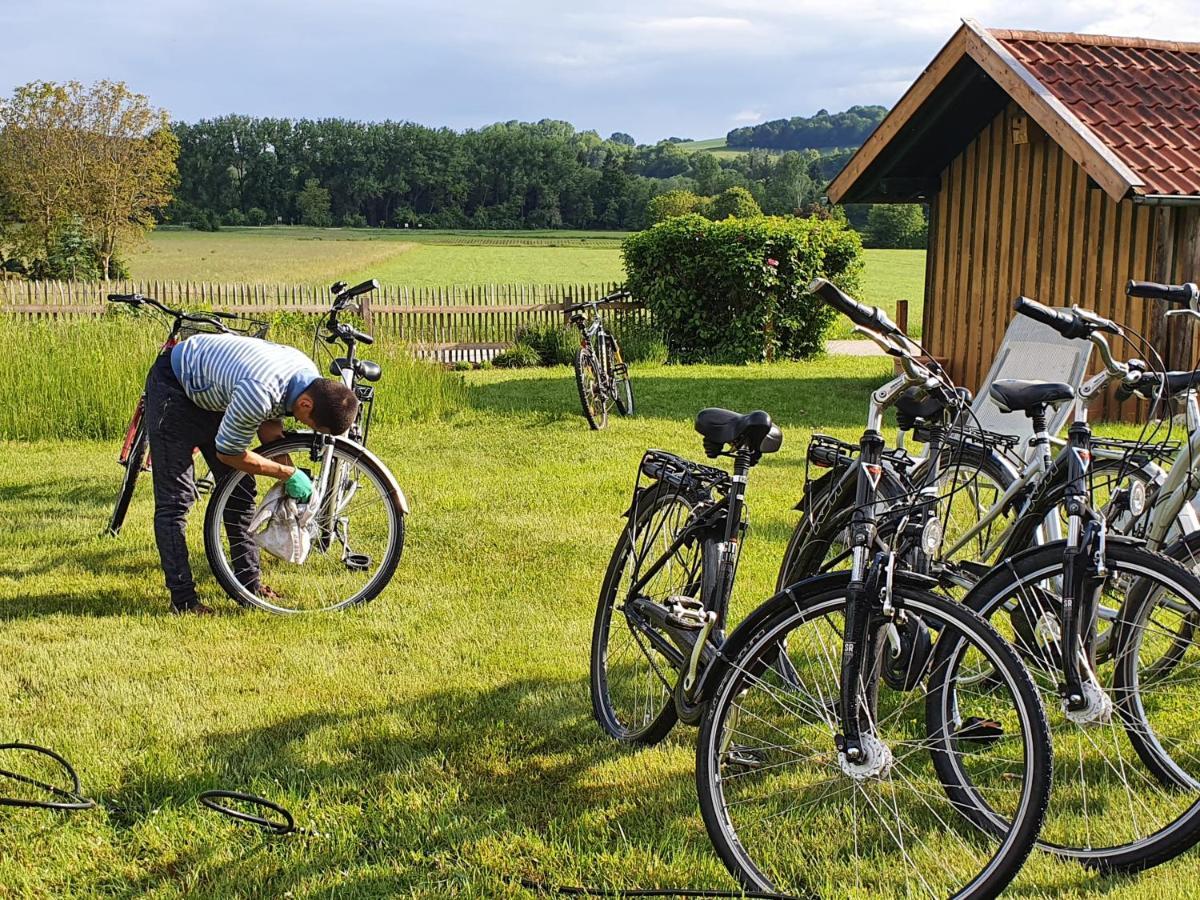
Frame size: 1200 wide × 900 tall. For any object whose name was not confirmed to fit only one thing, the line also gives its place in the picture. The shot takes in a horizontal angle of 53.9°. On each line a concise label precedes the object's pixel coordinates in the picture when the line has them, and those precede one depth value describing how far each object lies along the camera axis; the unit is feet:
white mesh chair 20.56
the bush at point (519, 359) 66.90
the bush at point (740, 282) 63.36
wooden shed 35.83
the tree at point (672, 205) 208.23
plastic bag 18.08
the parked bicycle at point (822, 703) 9.47
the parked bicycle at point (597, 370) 37.76
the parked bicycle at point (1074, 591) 10.06
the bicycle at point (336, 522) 18.44
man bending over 17.29
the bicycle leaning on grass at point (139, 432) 21.57
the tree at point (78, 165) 132.36
